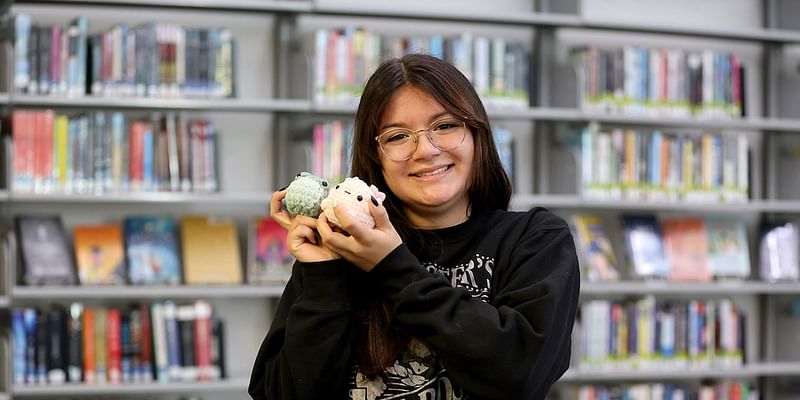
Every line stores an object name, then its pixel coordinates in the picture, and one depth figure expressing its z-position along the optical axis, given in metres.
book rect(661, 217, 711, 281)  4.09
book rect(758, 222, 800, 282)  4.23
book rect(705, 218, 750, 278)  4.16
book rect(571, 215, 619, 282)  3.95
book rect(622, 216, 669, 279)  4.01
